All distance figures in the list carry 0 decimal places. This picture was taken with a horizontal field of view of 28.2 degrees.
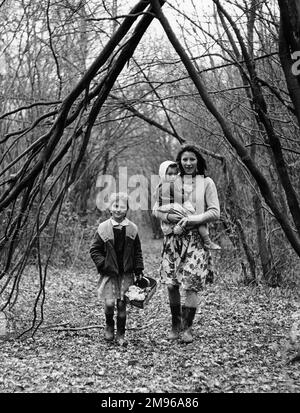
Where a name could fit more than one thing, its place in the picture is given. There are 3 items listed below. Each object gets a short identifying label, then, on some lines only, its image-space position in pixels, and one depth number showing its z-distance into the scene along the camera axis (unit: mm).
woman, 4992
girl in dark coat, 5071
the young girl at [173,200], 5051
